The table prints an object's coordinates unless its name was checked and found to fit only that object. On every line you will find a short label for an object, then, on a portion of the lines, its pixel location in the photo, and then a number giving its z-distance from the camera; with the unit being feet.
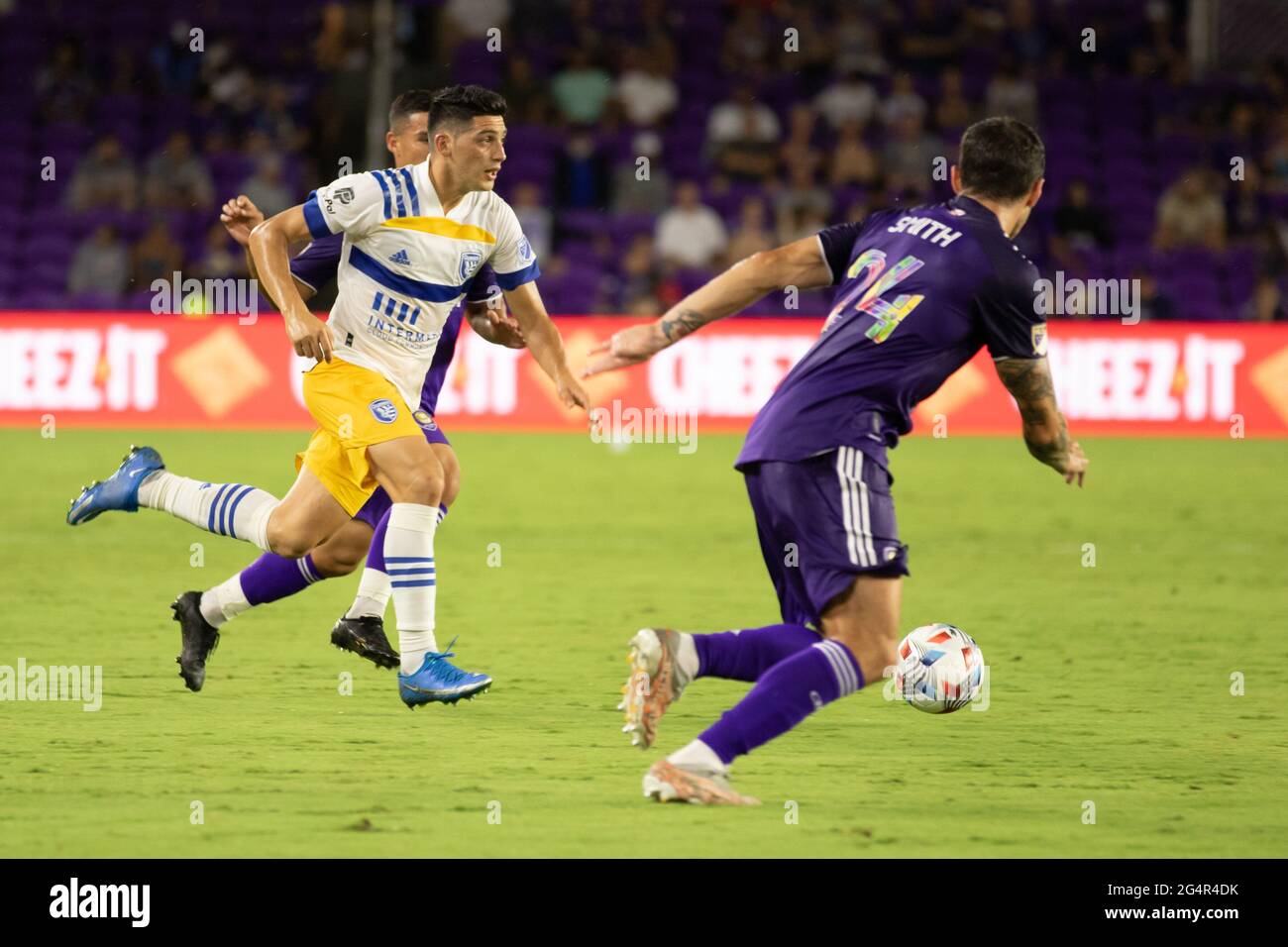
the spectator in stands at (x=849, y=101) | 64.90
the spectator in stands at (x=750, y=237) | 60.03
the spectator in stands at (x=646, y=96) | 65.62
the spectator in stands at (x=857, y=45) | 66.54
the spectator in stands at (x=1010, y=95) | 65.57
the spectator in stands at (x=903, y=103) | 63.46
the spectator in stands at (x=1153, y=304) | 56.59
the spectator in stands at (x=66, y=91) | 65.05
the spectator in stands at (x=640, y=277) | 58.34
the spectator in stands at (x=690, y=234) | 60.49
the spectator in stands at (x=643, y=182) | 62.39
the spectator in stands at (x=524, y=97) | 64.34
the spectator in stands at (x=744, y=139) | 63.52
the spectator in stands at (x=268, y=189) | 59.77
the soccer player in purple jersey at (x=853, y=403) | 16.55
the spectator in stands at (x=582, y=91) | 65.16
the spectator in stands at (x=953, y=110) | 64.34
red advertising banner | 52.31
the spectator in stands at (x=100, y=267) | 58.13
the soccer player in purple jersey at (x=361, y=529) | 21.91
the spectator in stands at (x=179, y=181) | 62.13
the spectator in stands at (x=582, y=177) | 61.87
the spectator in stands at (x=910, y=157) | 61.52
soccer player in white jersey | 20.54
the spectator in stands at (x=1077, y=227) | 60.39
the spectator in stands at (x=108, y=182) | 62.13
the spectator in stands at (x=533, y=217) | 59.11
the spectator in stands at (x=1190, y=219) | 62.08
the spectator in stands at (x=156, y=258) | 57.93
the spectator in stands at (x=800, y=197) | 61.16
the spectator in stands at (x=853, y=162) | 62.80
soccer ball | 19.34
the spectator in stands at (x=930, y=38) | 67.31
